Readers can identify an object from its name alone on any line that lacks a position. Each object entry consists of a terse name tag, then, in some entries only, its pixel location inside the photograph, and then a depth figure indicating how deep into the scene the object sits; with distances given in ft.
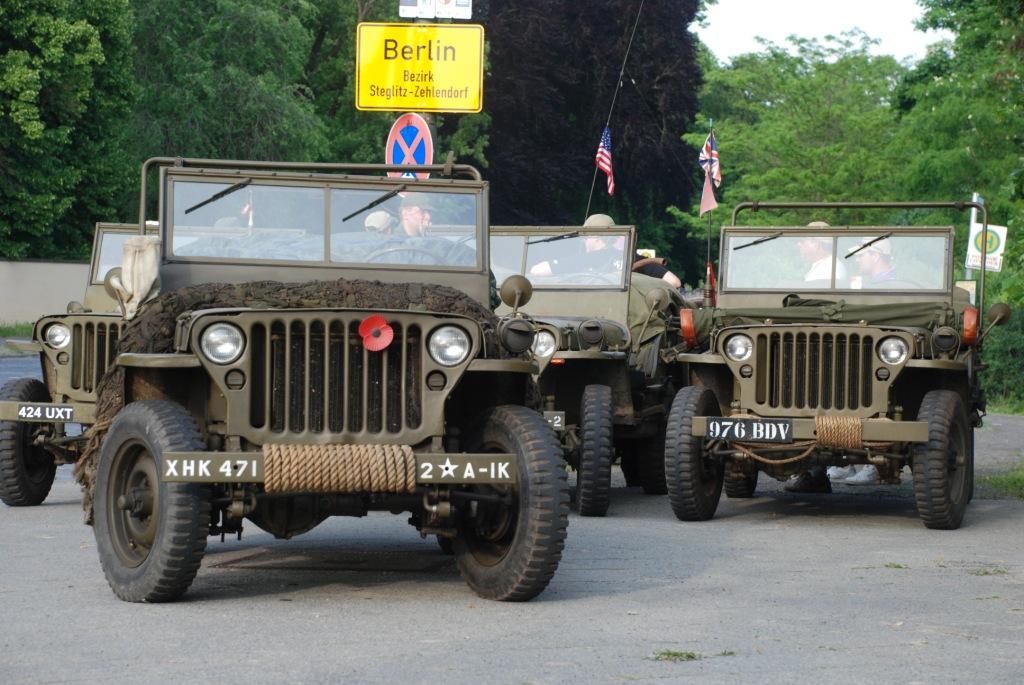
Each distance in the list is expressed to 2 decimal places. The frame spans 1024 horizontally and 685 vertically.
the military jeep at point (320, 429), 24.98
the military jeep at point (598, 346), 40.14
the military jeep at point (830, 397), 37.68
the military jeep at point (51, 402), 39.01
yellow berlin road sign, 57.93
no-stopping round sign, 55.62
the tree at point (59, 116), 141.38
